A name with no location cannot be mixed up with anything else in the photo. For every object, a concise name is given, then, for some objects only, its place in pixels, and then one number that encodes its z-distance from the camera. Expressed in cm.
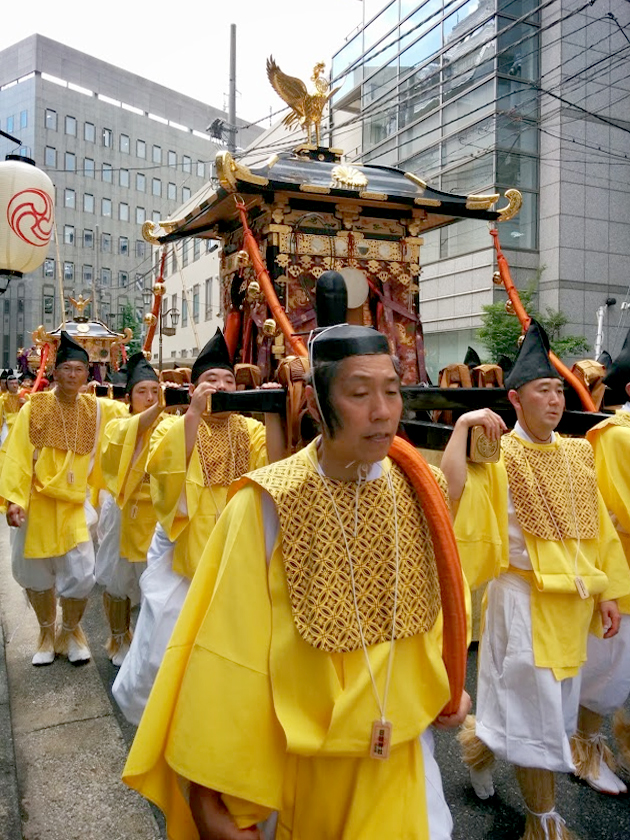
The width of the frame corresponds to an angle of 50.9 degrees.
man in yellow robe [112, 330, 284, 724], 299
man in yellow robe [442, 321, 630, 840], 265
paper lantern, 687
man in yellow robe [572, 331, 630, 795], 317
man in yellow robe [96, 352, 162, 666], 411
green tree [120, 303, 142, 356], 3396
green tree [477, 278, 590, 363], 1573
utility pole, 1602
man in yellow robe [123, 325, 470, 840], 150
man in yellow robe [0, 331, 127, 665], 479
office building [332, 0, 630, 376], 1792
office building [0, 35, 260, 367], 4638
